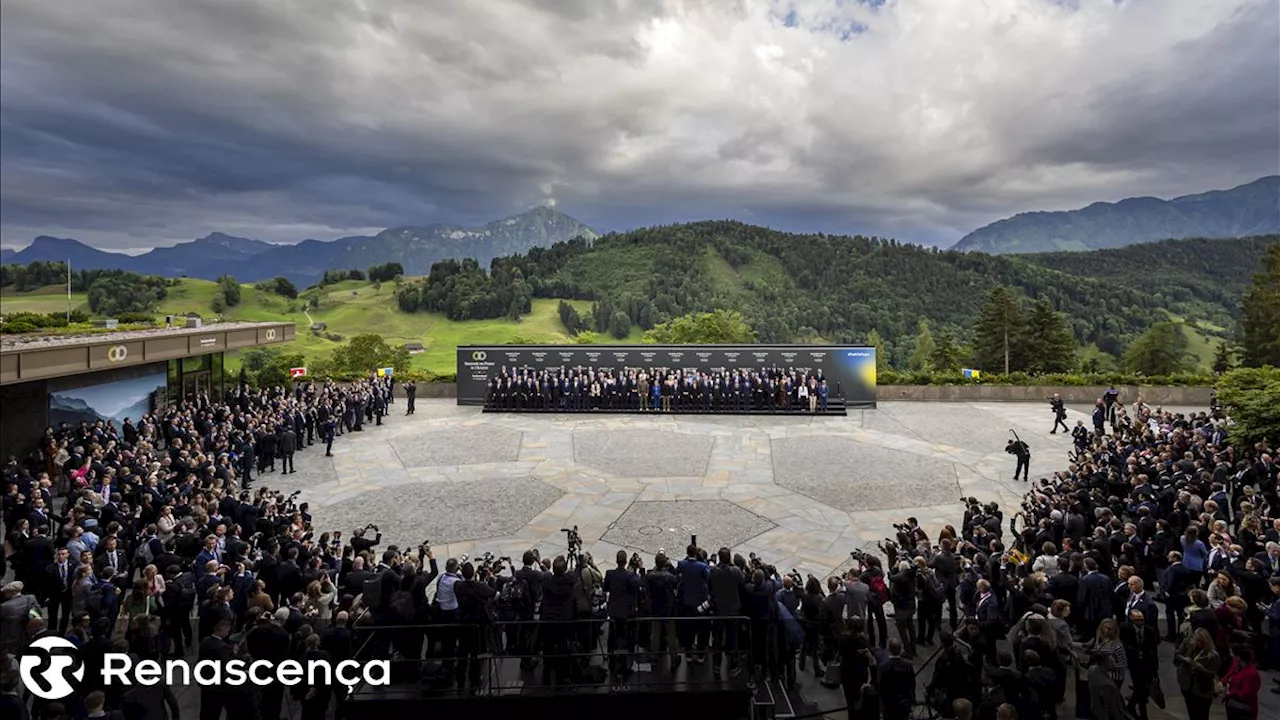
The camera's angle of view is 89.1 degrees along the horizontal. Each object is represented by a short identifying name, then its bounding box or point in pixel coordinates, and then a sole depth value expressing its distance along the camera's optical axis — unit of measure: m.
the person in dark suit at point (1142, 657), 6.88
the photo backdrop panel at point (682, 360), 29.12
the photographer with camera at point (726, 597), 8.12
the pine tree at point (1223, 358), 49.53
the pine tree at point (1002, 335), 58.03
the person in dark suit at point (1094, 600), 7.86
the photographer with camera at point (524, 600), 8.15
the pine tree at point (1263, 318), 47.19
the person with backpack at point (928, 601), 8.55
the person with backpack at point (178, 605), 8.11
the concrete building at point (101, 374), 15.70
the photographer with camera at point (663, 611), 8.14
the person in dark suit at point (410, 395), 28.19
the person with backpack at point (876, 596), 8.25
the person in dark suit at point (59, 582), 8.84
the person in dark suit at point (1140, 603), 7.09
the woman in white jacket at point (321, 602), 7.72
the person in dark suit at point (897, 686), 6.46
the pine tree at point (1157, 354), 60.19
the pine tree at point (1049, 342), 56.00
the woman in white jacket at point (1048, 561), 8.70
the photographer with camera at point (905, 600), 8.27
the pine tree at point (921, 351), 83.19
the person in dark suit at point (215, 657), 6.56
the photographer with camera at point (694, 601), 8.27
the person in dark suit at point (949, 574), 8.76
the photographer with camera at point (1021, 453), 16.84
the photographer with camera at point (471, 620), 7.83
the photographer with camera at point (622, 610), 7.97
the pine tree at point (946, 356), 58.09
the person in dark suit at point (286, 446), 17.98
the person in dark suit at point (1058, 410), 23.03
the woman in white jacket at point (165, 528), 9.59
